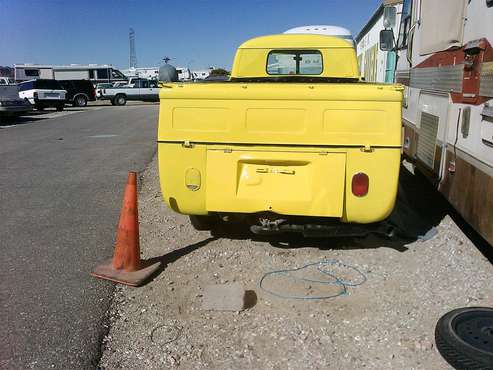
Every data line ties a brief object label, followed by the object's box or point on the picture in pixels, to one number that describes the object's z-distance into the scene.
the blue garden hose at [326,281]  3.75
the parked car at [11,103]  19.83
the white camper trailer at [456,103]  3.62
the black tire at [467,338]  2.73
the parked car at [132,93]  35.12
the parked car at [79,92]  30.92
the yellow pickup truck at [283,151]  4.00
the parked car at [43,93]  27.61
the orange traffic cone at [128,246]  4.10
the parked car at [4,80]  47.91
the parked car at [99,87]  35.49
